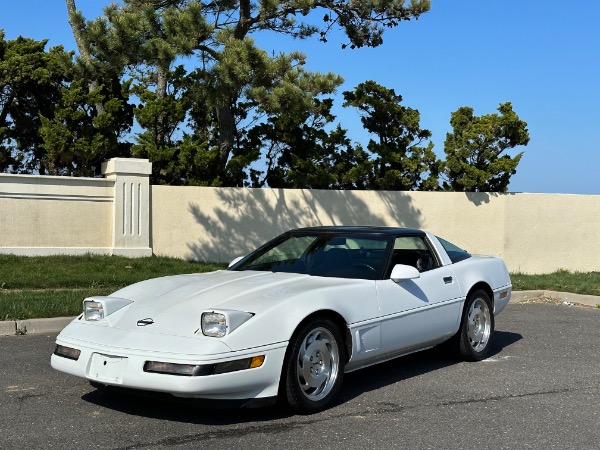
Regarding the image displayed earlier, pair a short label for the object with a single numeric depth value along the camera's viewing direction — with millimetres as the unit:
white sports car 4871
